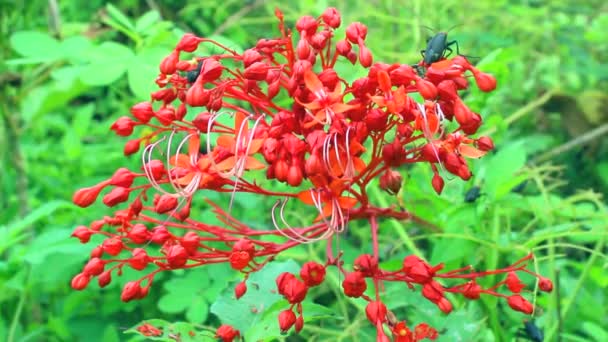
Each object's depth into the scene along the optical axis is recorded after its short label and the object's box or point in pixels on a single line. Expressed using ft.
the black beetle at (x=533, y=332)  2.31
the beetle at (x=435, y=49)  2.12
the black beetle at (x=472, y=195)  2.40
